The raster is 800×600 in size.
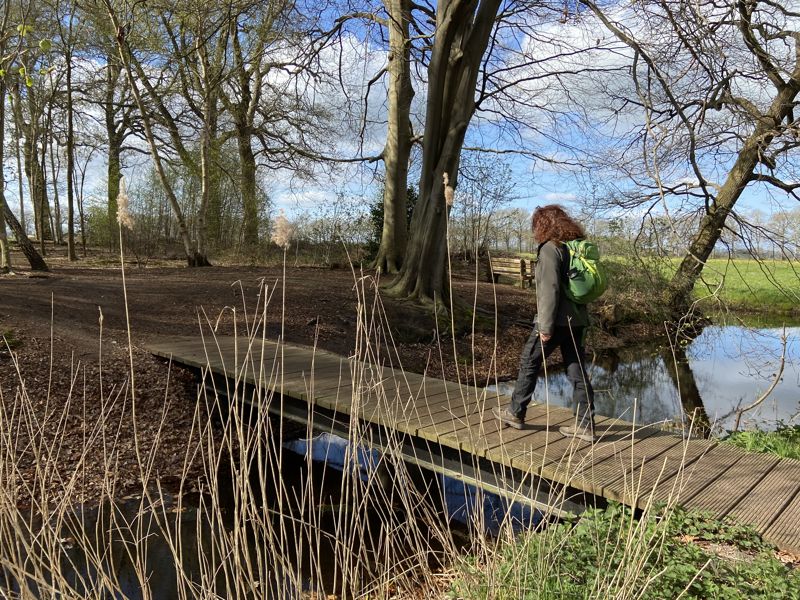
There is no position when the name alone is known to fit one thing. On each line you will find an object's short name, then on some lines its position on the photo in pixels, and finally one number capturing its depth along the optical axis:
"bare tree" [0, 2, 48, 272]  10.04
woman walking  3.50
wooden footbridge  2.78
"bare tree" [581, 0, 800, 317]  3.89
